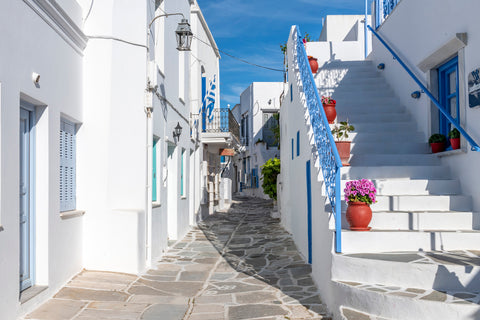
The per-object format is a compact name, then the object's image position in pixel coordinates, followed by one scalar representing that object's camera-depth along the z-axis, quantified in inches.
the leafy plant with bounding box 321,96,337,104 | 323.6
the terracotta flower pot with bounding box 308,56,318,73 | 412.2
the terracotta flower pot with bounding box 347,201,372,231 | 210.2
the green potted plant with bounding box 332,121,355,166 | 281.1
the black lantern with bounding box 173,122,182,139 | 434.5
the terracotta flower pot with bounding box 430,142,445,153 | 280.8
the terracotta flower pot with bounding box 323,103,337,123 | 321.9
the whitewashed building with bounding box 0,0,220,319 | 195.5
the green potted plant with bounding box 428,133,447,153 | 281.1
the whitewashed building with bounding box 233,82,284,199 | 1256.6
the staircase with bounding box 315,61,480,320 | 168.9
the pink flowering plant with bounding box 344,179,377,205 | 209.9
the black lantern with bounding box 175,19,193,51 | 340.2
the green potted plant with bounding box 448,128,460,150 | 256.8
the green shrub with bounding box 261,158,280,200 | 720.3
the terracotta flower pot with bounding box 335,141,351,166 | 281.1
